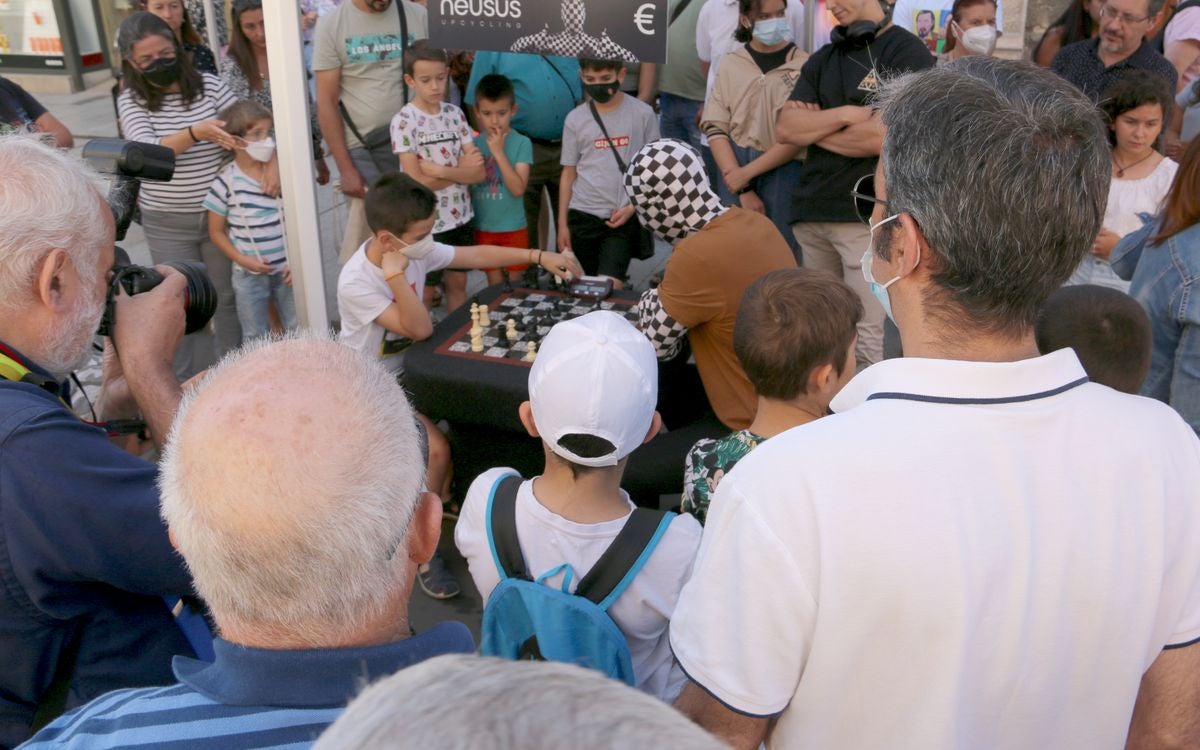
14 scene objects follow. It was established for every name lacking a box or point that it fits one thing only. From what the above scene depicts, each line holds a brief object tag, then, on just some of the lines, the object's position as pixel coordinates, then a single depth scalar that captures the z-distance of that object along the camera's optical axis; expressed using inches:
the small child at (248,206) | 161.5
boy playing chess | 128.5
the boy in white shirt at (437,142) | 174.7
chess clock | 146.4
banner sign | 147.3
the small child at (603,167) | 185.3
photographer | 55.3
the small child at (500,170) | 183.9
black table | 124.2
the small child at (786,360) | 84.8
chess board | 131.3
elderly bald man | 40.2
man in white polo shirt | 42.8
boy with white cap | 69.2
